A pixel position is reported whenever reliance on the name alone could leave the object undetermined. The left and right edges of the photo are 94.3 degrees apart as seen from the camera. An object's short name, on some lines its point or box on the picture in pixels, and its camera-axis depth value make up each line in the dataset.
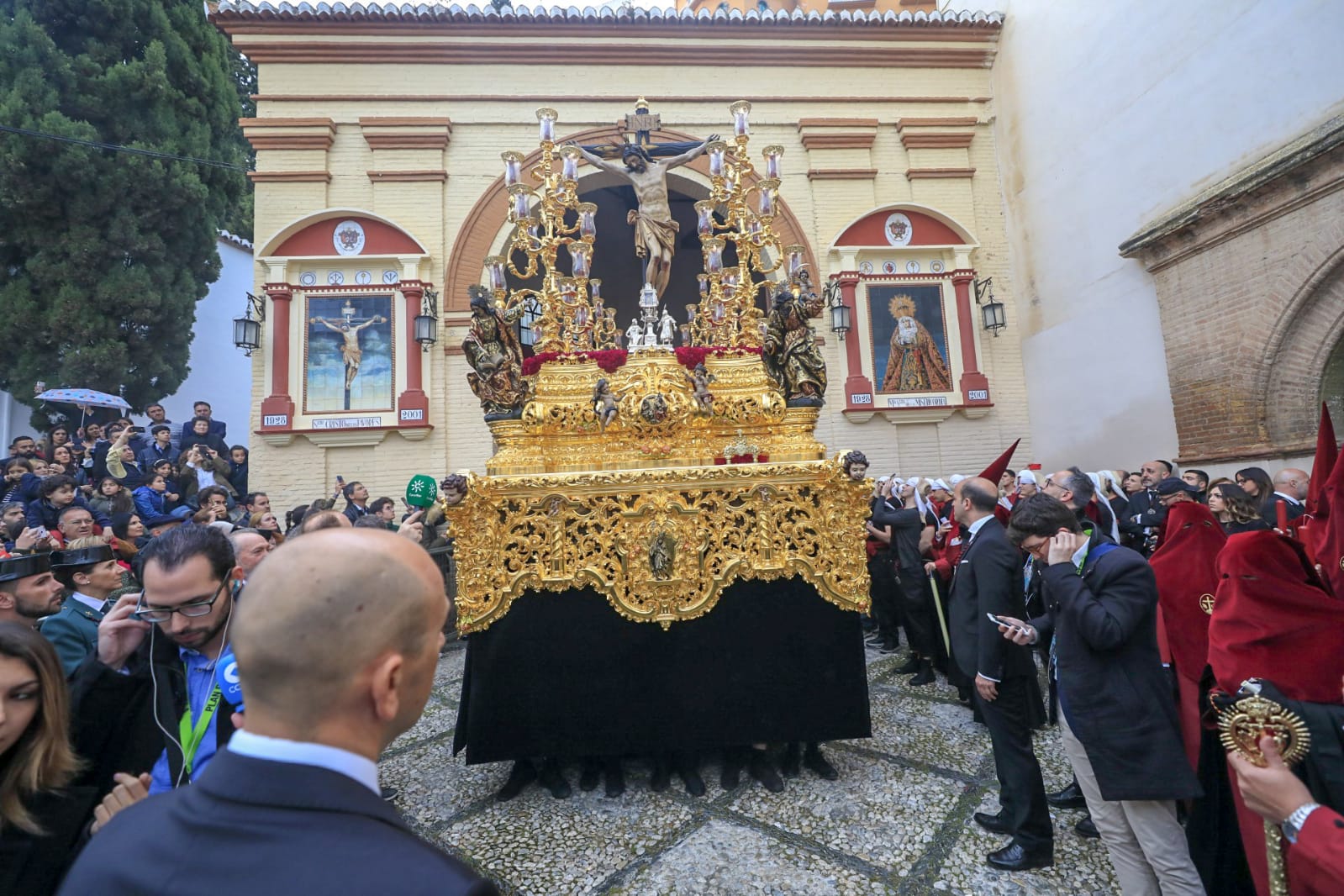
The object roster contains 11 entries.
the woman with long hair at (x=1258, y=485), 4.37
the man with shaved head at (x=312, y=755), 0.82
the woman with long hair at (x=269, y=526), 5.53
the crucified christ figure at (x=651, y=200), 5.24
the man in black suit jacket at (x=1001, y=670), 2.81
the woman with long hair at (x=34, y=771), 1.57
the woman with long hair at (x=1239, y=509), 3.22
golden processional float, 3.69
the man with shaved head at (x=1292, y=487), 4.71
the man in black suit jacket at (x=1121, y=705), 2.27
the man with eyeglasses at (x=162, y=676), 1.87
